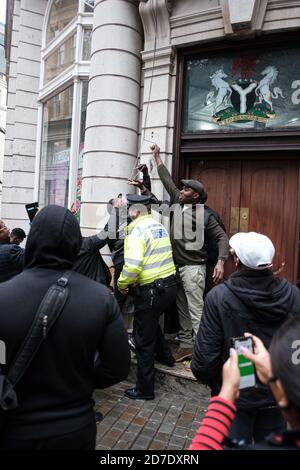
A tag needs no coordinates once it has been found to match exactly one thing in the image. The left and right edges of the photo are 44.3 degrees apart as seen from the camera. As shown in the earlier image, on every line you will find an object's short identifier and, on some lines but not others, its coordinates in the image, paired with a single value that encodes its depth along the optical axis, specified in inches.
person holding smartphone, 46.0
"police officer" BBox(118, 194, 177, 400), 150.2
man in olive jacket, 175.2
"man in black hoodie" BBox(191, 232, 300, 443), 89.9
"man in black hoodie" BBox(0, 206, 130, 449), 64.5
